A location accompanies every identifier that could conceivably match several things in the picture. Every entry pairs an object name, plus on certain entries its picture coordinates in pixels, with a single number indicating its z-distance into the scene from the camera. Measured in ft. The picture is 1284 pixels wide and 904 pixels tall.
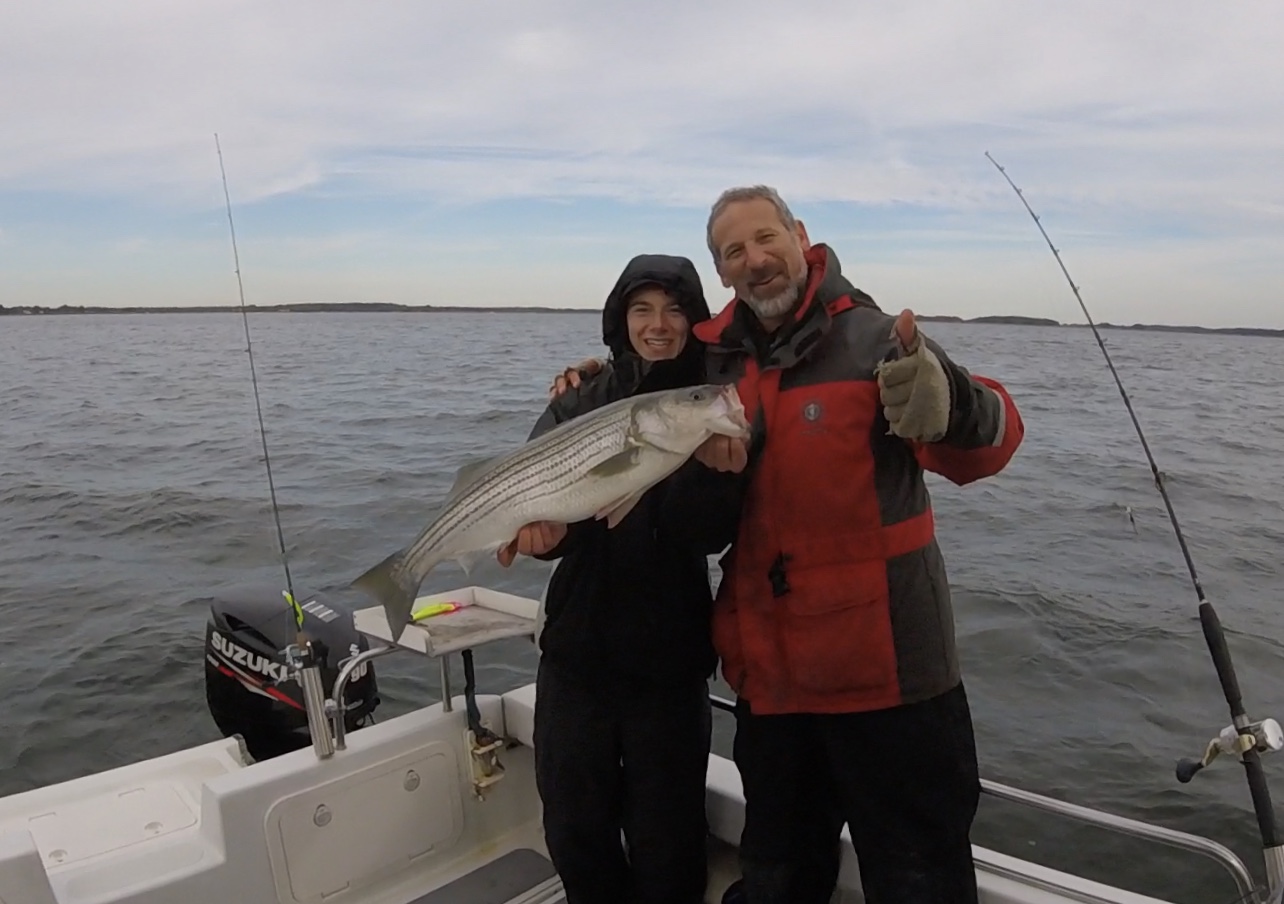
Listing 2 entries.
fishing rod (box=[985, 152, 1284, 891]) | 7.87
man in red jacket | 8.86
